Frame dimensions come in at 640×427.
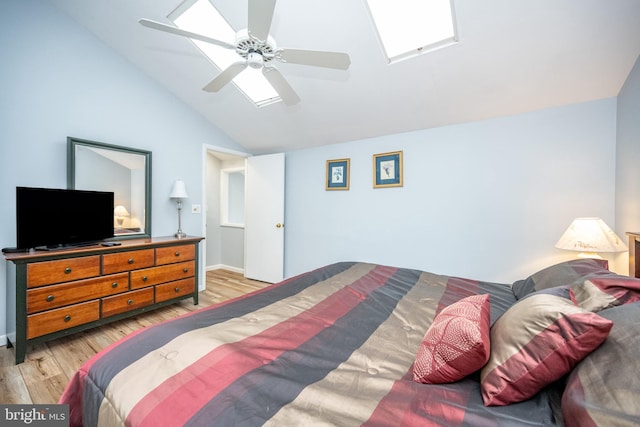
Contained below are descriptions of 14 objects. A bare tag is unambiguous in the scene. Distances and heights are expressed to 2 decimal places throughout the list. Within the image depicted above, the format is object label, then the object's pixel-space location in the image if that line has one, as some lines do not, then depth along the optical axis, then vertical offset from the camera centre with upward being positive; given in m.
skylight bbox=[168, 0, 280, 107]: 2.23 +1.72
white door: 3.85 -0.09
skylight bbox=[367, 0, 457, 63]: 1.84 +1.46
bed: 0.65 -0.52
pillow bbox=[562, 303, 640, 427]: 0.52 -0.40
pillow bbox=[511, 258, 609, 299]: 1.27 -0.33
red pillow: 0.78 -0.44
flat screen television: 2.00 -0.04
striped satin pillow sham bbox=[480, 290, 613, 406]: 0.67 -0.39
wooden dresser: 1.89 -0.65
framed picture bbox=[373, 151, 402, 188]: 2.99 +0.53
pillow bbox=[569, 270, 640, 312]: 0.88 -0.29
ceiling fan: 1.25 +0.97
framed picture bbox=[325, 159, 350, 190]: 3.38 +0.52
